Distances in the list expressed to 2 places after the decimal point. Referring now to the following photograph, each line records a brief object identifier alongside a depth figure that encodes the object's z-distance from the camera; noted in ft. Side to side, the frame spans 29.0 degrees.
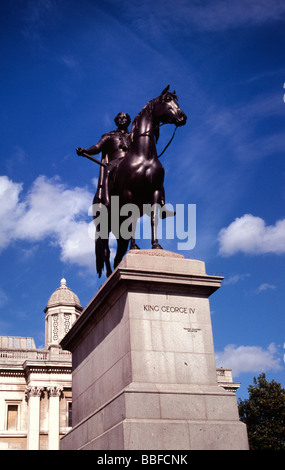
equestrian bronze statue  38.04
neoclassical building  160.15
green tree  157.17
